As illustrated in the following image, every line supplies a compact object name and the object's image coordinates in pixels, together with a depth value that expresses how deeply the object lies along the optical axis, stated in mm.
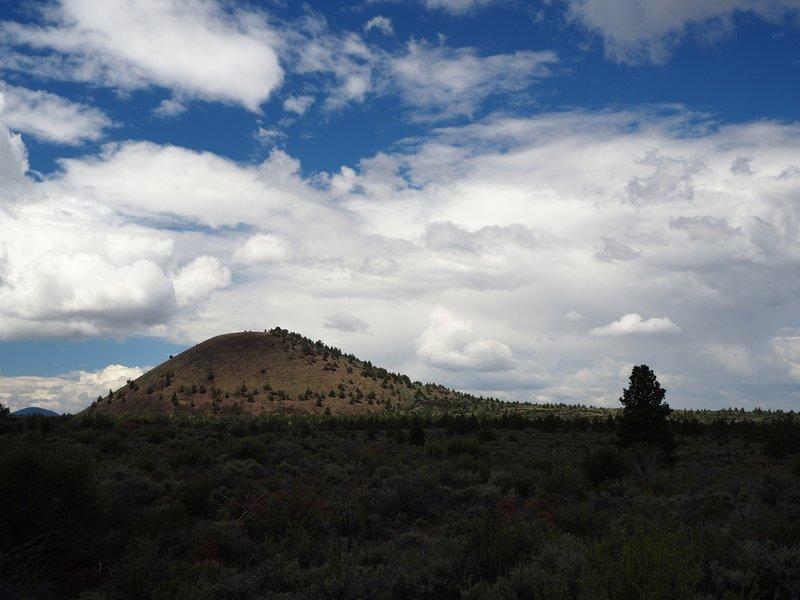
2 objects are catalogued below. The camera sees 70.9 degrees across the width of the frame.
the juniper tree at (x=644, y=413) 26578
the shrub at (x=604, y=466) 19562
